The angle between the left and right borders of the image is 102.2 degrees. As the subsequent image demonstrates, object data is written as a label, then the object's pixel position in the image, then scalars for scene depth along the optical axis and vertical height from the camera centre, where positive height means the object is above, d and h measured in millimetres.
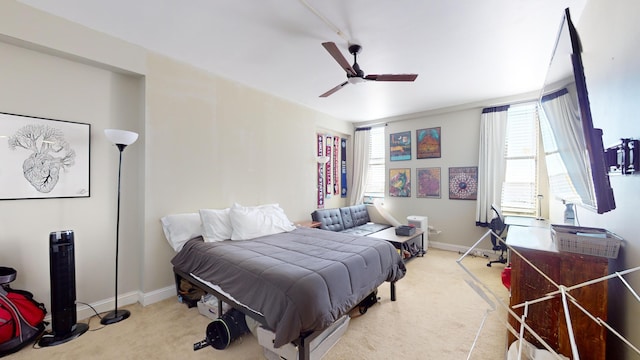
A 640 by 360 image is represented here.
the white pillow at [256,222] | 2988 -527
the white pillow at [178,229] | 2883 -578
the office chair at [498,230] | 3791 -743
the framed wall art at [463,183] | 4598 -39
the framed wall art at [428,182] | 5001 -31
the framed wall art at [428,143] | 4977 +735
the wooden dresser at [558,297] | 1337 -639
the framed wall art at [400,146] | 5371 +733
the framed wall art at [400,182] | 5383 -36
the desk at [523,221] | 3194 -536
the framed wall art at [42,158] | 2211 +187
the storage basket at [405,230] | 4270 -838
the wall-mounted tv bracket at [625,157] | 1093 +113
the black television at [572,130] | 998 +246
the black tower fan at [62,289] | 2168 -951
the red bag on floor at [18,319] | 1975 -1138
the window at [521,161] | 4102 +329
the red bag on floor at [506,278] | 2619 -1002
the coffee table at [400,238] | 3926 -921
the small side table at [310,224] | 4291 -752
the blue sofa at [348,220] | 4570 -762
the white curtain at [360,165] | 5969 +351
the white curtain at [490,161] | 4293 +334
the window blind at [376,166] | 5887 +330
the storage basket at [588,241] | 1321 -319
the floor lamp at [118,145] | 2393 +326
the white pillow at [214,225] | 2873 -530
